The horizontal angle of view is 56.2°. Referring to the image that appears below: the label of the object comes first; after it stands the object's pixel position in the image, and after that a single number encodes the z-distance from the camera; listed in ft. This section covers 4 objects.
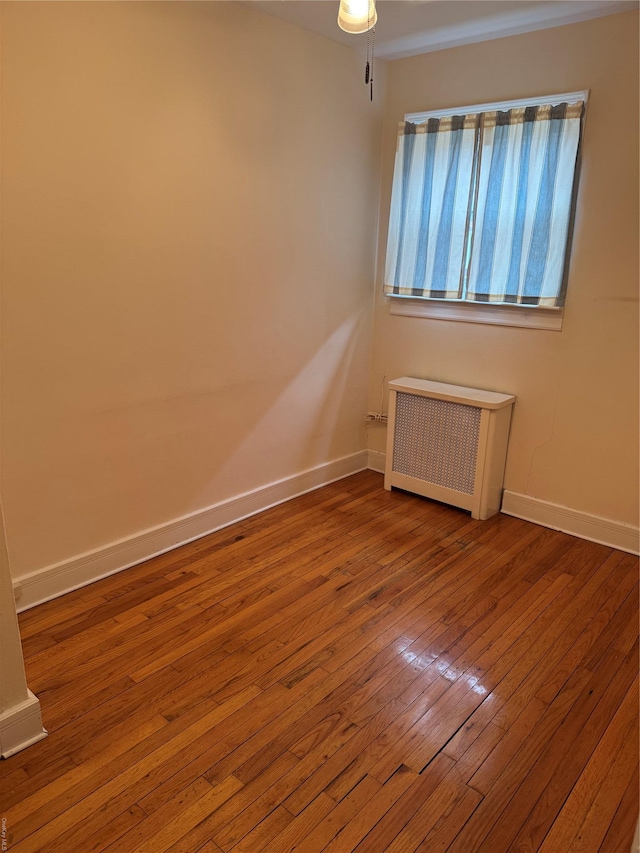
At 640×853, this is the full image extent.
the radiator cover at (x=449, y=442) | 10.73
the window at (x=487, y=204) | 9.70
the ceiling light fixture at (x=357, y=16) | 5.83
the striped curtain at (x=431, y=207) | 10.73
